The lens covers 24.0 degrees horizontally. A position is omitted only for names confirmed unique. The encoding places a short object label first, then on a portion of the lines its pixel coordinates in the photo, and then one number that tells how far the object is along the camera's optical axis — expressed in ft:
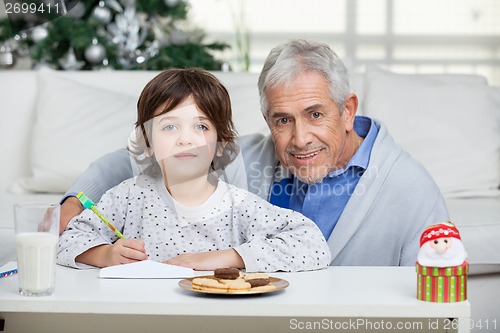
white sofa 8.56
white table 4.90
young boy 5.74
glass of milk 5.07
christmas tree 12.38
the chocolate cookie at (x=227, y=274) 5.15
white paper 5.45
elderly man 6.75
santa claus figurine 5.04
